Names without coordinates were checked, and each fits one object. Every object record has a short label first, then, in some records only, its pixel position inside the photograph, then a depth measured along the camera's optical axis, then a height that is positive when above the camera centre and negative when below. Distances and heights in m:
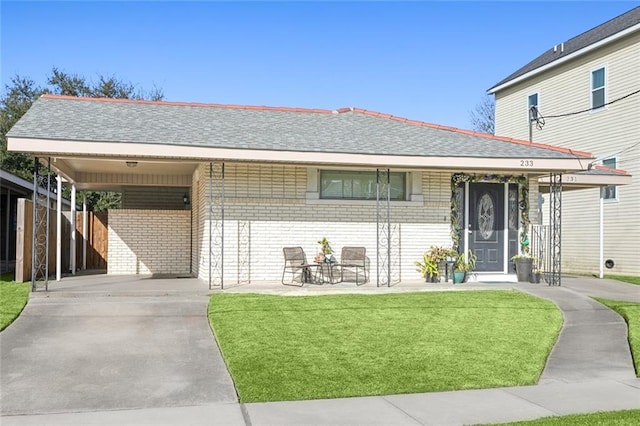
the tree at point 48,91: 36.19 +7.63
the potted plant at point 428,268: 14.50 -1.03
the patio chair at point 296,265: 13.90 -0.96
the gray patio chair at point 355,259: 14.19 -0.81
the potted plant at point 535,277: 14.82 -1.25
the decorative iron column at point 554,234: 14.59 -0.25
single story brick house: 12.81 +1.11
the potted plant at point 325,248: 14.08 -0.58
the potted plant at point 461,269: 14.48 -1.05
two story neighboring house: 20.16 +3.63
